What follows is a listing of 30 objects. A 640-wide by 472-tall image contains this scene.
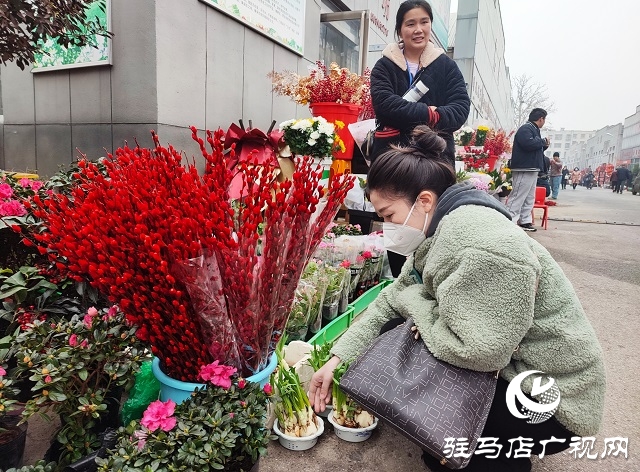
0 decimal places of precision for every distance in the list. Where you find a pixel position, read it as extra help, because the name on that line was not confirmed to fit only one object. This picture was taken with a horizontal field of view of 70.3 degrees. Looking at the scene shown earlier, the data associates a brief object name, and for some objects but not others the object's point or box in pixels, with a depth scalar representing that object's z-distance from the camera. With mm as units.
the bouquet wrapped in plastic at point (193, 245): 1078
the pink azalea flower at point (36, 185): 2217
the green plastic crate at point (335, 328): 2432
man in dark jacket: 6832
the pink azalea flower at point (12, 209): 1747
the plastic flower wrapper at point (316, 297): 2475
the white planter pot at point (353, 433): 1789
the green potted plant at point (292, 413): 1728
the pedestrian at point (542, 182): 12278
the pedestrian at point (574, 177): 31500
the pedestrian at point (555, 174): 16250
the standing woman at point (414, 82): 2941
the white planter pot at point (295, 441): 1731
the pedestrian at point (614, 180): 29047
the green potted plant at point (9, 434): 1246
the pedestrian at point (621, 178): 28344
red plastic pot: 4414
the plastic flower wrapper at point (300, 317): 2316
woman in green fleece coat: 1196
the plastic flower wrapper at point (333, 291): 2673
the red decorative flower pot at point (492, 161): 7700
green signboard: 3900
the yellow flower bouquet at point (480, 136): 7129
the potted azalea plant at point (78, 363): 1172
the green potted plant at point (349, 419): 1803
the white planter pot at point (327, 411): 1939
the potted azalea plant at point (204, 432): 1052
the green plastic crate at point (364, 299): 3010
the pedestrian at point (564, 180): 32262
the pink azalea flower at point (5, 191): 1883
